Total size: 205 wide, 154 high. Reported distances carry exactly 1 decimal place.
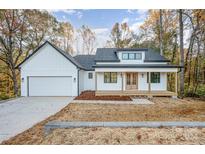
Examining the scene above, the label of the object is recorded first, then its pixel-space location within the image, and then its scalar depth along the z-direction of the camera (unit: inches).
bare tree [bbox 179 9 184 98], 461.6
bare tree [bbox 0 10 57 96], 540.2
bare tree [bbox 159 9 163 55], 576.8
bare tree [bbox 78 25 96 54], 912.6
